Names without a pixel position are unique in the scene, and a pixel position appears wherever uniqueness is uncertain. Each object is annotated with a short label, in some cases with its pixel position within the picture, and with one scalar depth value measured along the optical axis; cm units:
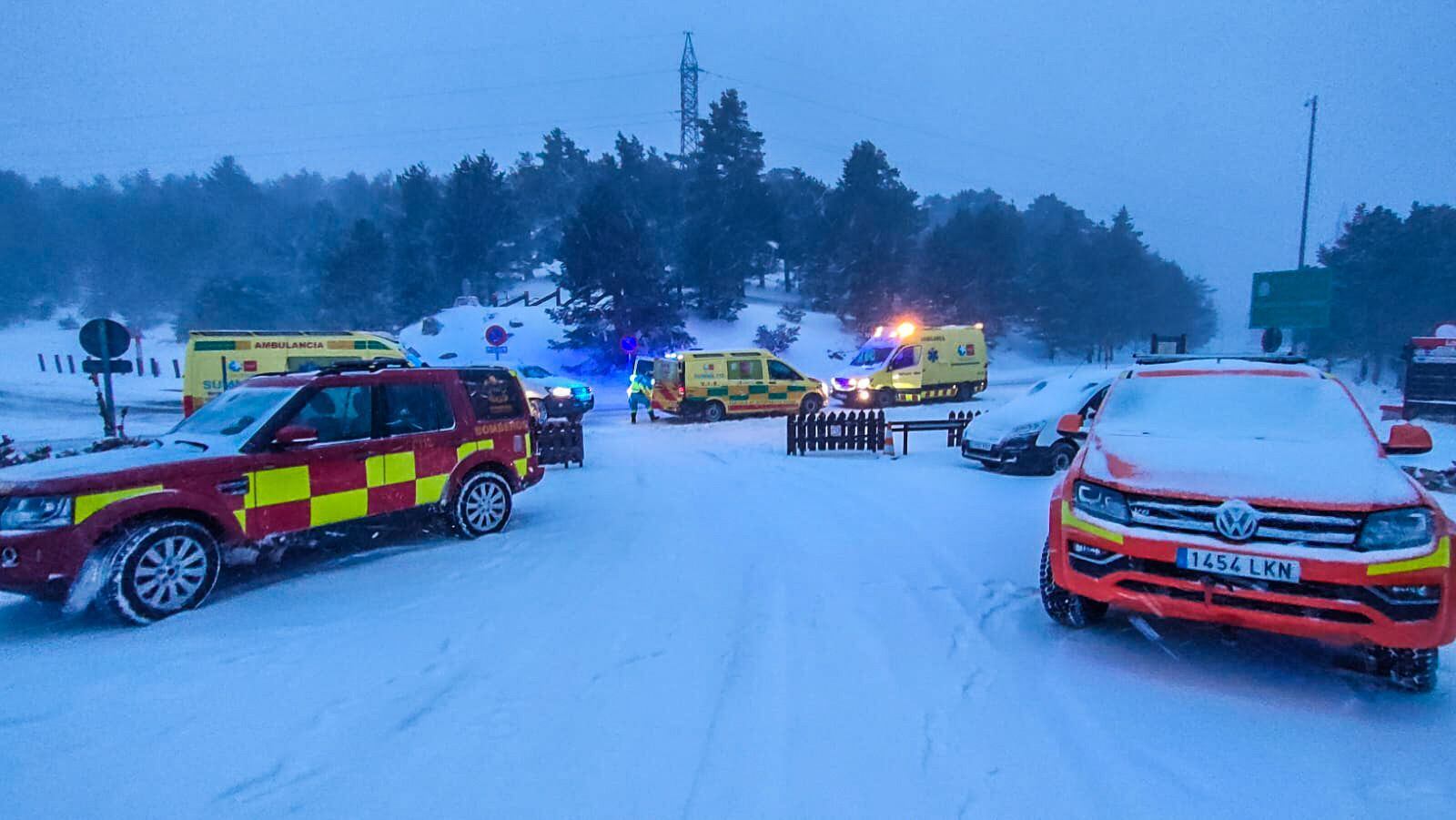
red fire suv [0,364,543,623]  434
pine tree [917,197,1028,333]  4162
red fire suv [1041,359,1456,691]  328
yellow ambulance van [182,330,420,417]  1166
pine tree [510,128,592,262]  5788
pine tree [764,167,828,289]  4594
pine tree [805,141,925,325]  3975
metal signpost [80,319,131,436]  905
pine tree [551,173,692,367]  3189
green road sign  2445
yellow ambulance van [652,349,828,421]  1794
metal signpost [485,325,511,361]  1969
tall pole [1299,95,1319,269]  2802
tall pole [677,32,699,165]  5828
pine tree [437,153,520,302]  4441
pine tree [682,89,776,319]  3831
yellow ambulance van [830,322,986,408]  2156
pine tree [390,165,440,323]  4112
